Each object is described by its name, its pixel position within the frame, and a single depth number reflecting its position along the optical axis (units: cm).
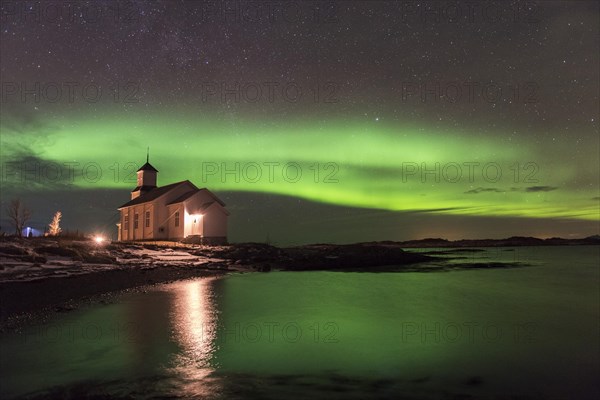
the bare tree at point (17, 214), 5718
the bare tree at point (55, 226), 5360
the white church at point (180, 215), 5309
